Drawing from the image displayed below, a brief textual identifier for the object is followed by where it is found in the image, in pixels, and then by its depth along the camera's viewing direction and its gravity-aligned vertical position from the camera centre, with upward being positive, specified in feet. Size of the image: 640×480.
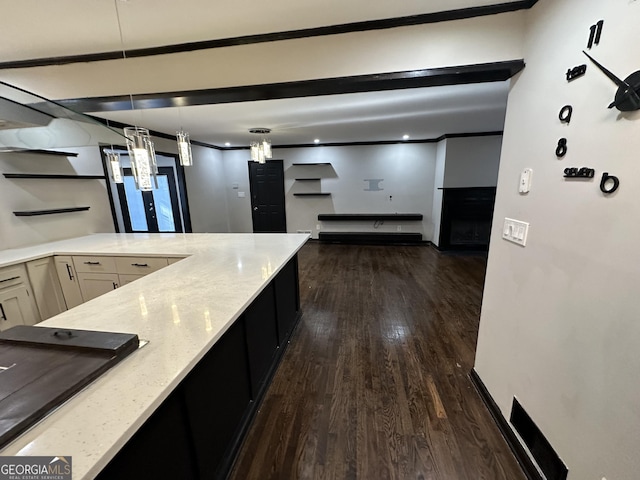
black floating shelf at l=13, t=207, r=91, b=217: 8.25 -0.68
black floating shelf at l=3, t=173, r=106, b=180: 8.02 +0.52
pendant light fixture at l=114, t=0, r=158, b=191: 4.67 +0.62
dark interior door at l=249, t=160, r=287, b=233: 20.13 -0.74
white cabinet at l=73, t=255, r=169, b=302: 7.40 -2.31
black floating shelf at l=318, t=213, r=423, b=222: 19.06 -2.32
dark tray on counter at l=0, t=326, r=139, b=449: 2.05 -1.69
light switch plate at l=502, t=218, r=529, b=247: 4.48 -0.88
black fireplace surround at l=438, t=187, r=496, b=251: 16.49 -2.27
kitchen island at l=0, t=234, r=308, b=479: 2.06 -1.83
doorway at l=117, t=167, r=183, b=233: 19.27 -1.40
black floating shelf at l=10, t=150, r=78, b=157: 8.17 +1.28
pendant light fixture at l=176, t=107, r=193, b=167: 7.16 +1.16
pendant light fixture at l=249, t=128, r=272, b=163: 11.76 +1.64
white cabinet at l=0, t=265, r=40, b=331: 6.70 -2.82
